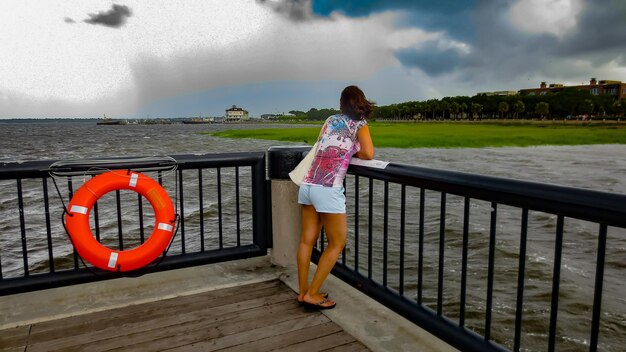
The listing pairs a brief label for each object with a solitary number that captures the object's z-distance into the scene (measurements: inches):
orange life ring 139.4
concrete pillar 170.6
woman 128.0
